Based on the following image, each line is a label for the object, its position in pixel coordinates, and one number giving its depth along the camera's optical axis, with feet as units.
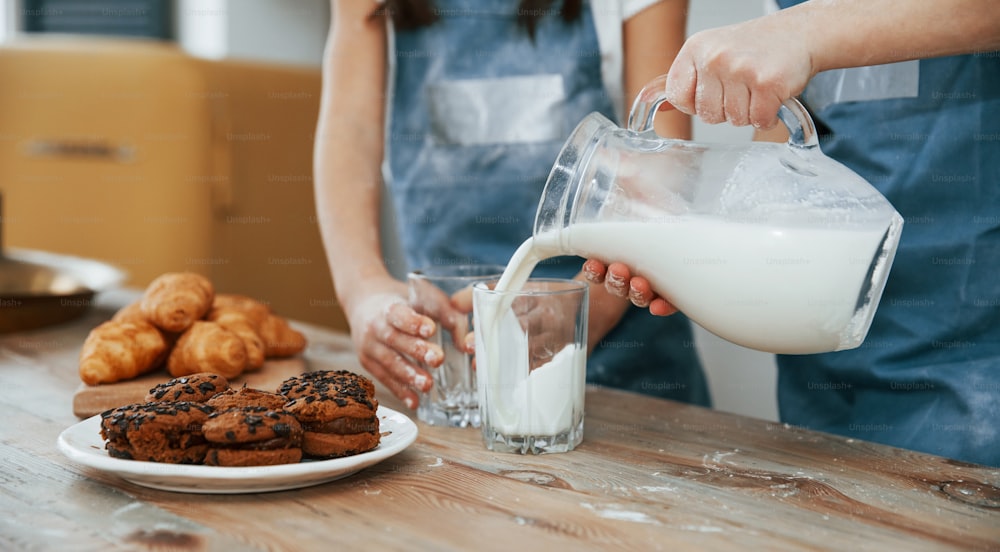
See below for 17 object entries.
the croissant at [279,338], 4.38
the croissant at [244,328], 4.05
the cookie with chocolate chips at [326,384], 2.87
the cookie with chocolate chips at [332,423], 2.73
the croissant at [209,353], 3.87
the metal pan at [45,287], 5.12
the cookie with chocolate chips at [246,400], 2.75
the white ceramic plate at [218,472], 2.55
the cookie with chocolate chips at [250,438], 2.59
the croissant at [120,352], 3.67
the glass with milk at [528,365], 3.09
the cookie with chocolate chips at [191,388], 2.90
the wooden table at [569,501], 2.35
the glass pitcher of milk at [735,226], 2.72
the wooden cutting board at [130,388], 3.54
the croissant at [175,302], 4.02
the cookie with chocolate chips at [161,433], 2.63
